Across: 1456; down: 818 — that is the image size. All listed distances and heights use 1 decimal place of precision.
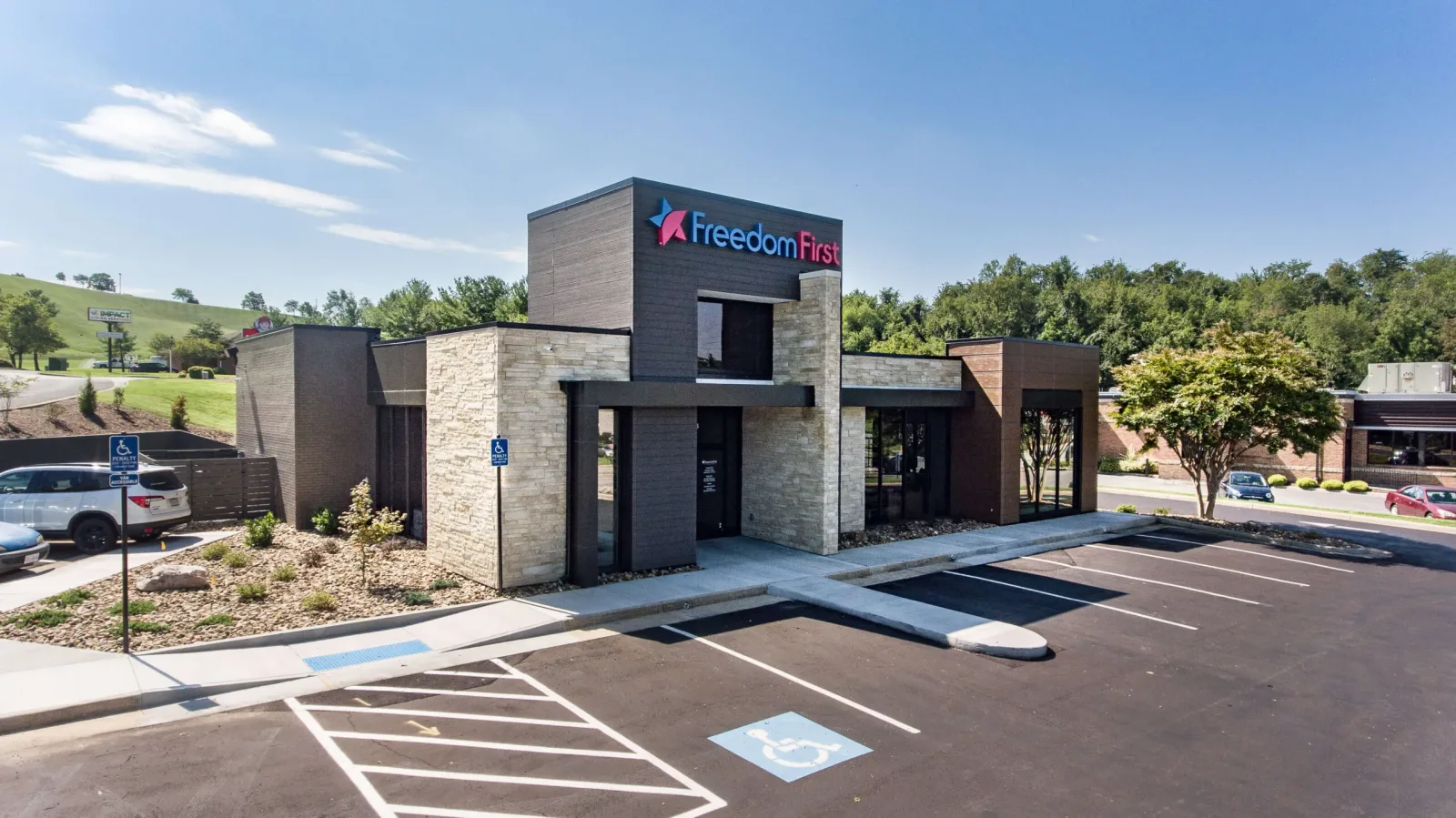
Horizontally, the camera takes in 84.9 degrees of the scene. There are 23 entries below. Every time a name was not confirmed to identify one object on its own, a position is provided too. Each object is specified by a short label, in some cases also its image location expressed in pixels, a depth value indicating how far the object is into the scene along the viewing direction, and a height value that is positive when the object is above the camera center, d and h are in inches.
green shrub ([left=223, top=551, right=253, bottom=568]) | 588.1 -124.1
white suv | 634.8 -89.7
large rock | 518.3 -122.2
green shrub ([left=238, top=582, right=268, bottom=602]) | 497.7 -124.7
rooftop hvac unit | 1604.3 +52.9
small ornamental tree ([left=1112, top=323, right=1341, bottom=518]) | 814.5 +2.8
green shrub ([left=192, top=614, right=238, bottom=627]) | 453.7 -130.2
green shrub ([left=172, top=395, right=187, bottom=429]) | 1350.9 -35.4
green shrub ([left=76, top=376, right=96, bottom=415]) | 1318.9 -14.4
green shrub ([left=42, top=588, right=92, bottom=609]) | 481.1 -127.0
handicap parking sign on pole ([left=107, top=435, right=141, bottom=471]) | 408.5 -31.2
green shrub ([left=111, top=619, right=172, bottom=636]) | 437.4 -129.5
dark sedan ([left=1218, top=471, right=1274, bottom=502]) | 1261.1 -135.7
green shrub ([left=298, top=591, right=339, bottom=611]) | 478.3 -125.5
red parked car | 1027.9 -130.6
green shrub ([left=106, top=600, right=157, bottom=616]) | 466.9 -127.2
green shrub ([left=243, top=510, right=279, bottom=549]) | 657.0 -117.3
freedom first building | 557.3 -10.1
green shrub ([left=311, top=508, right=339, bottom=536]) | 711.7 -115.0
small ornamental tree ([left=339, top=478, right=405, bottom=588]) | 545.6 -91.7
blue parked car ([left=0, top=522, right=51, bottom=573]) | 549.0 -109.8
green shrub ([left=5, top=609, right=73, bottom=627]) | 446.0 -128.5
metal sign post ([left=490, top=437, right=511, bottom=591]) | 532.7 -98.6
